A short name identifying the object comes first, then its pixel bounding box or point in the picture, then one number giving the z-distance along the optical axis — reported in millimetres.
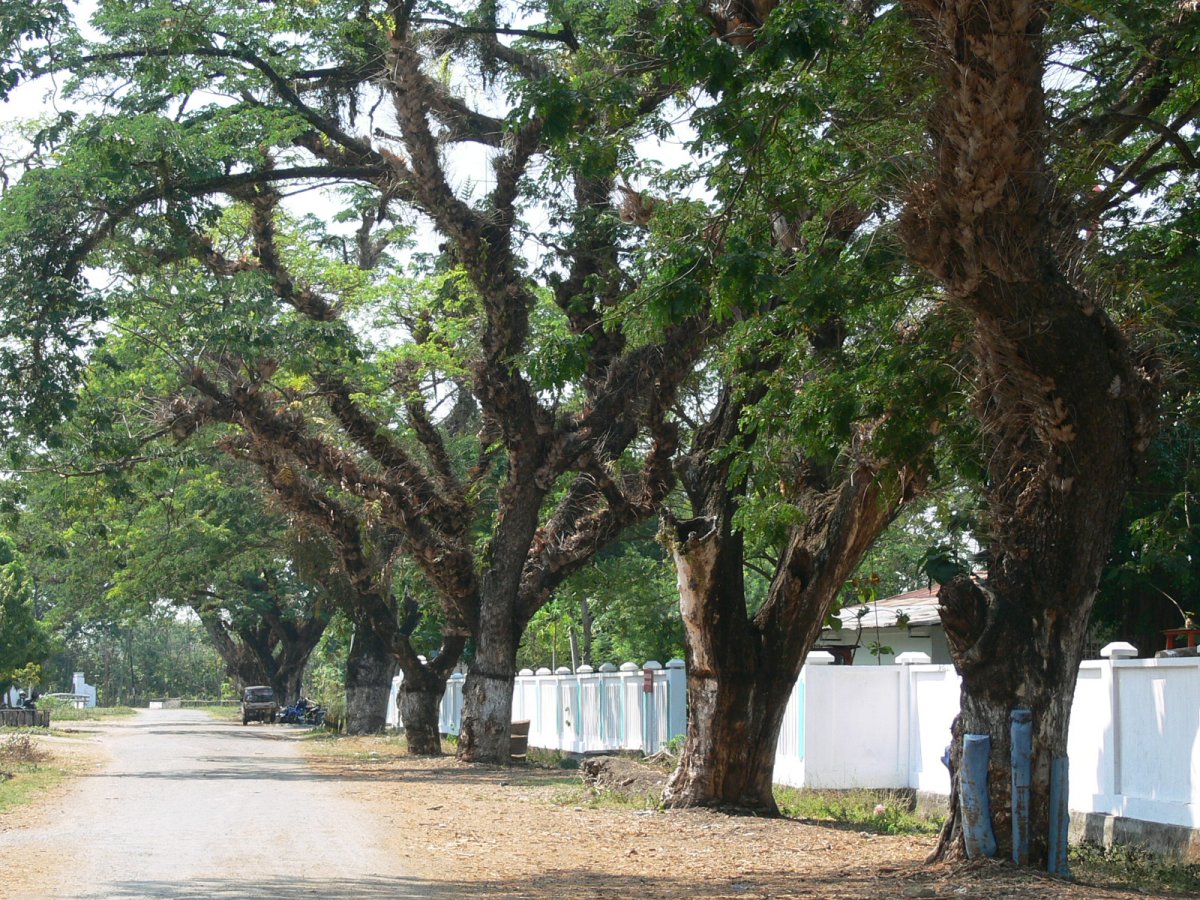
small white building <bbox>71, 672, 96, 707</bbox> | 91381
